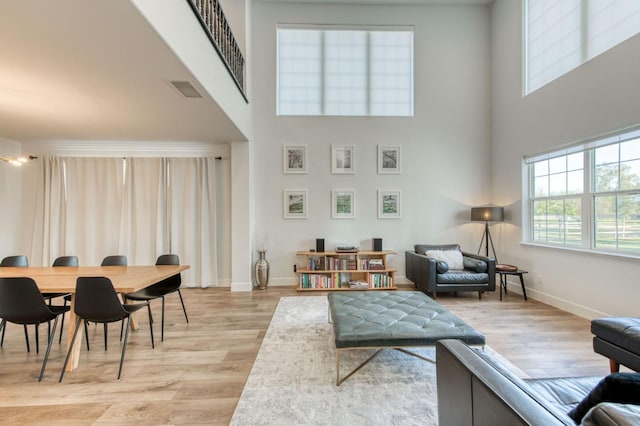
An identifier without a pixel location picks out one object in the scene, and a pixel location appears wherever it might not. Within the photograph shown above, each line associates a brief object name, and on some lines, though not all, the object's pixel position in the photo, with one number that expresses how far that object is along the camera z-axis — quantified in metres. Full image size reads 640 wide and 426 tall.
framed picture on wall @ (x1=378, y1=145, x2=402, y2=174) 5.06
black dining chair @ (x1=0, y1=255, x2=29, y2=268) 3.16
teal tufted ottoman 1.95
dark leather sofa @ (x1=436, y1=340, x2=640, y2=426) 0.71
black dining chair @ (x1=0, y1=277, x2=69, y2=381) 2.12
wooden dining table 2.23
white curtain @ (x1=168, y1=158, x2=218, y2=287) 4.71
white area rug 1.67
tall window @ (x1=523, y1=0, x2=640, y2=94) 3.04
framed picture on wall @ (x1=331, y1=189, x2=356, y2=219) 4.99
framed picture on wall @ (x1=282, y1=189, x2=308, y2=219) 4.95
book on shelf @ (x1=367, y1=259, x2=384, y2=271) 4.70
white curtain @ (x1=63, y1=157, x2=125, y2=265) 4.61
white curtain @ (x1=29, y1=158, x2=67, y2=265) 4.52
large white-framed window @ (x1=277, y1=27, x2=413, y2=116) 5.05
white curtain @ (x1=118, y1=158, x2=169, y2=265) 4.65
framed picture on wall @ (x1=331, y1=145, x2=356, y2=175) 5.00
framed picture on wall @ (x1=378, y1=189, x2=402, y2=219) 5.02
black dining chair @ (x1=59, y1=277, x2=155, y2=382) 2.16
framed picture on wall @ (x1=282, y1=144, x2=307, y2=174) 4.96
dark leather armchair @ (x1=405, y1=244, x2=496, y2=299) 3.98
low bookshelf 4.62
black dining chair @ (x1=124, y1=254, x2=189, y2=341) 2.85
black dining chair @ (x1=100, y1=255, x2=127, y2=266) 3.34
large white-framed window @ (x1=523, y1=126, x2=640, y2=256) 2.97
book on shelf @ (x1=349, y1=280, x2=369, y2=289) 4.60
